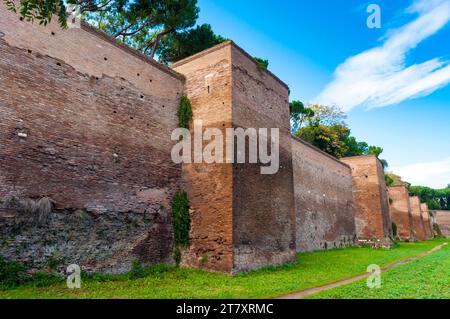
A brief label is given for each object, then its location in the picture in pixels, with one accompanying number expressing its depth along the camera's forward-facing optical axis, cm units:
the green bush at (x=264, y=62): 2388
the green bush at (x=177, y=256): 917
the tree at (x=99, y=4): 1591
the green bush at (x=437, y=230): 5009
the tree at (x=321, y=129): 3155
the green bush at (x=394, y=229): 2819
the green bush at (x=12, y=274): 583
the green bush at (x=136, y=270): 782
